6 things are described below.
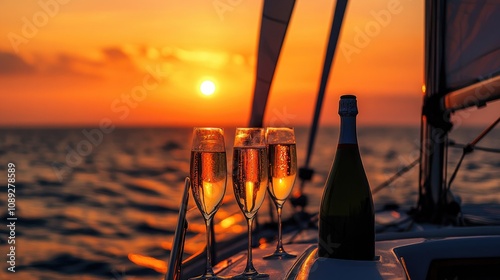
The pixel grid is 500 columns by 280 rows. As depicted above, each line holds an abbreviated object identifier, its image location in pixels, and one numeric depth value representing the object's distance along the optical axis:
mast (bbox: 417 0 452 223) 3.04
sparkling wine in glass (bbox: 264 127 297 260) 1.59
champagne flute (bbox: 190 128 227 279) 1.41
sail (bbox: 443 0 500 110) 2.49
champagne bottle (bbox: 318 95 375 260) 1.35
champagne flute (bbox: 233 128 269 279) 1.44
